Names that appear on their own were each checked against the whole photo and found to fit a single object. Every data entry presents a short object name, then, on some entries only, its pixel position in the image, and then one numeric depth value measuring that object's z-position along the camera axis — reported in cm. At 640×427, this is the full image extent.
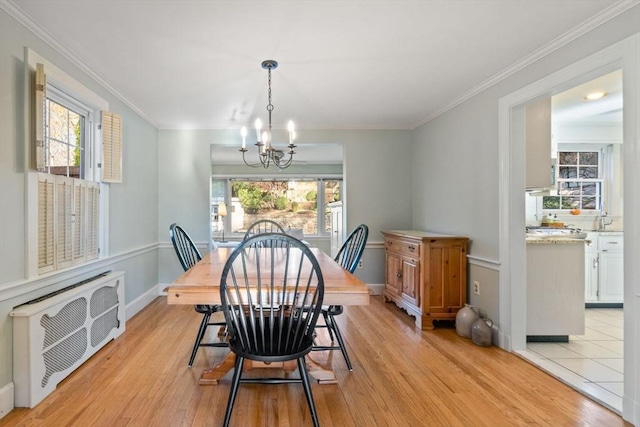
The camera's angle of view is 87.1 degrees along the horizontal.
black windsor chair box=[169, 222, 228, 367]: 241
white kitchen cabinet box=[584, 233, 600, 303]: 400
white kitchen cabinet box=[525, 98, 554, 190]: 296
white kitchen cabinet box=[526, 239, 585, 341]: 287
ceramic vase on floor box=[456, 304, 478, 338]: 308
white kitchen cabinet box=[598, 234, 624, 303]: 397
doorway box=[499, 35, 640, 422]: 184
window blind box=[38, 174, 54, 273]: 220
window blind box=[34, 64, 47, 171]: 208
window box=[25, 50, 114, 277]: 212
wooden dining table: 171
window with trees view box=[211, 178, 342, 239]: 823
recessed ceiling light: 348
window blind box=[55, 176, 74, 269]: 239
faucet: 447
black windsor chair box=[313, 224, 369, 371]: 238
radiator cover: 193
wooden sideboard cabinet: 332
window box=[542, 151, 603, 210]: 458
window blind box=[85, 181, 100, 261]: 280
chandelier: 263
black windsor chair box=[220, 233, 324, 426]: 162
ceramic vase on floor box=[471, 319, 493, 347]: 290
